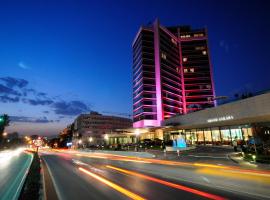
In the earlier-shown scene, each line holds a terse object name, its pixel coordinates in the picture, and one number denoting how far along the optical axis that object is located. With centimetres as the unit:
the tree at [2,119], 2489
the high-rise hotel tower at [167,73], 11950
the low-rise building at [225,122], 3816
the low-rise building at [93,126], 15234
